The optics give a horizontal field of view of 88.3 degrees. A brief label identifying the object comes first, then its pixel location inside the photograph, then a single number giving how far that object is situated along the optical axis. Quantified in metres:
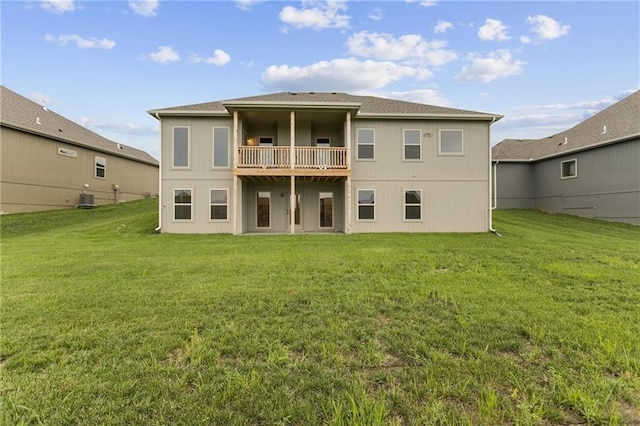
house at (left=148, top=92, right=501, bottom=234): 13.34
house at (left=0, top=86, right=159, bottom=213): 15.64
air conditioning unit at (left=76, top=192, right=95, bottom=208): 18.97
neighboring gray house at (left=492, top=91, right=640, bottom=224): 15.39
